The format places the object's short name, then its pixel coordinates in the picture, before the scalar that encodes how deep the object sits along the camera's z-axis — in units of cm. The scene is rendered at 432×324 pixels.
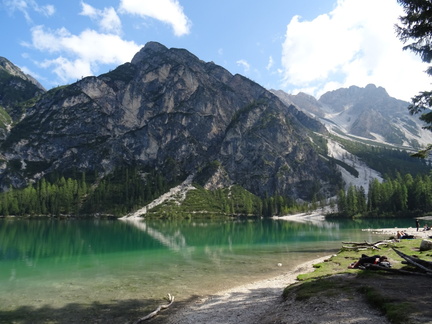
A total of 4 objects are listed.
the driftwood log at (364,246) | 4049
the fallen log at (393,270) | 1866
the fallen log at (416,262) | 1858
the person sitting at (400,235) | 4778
